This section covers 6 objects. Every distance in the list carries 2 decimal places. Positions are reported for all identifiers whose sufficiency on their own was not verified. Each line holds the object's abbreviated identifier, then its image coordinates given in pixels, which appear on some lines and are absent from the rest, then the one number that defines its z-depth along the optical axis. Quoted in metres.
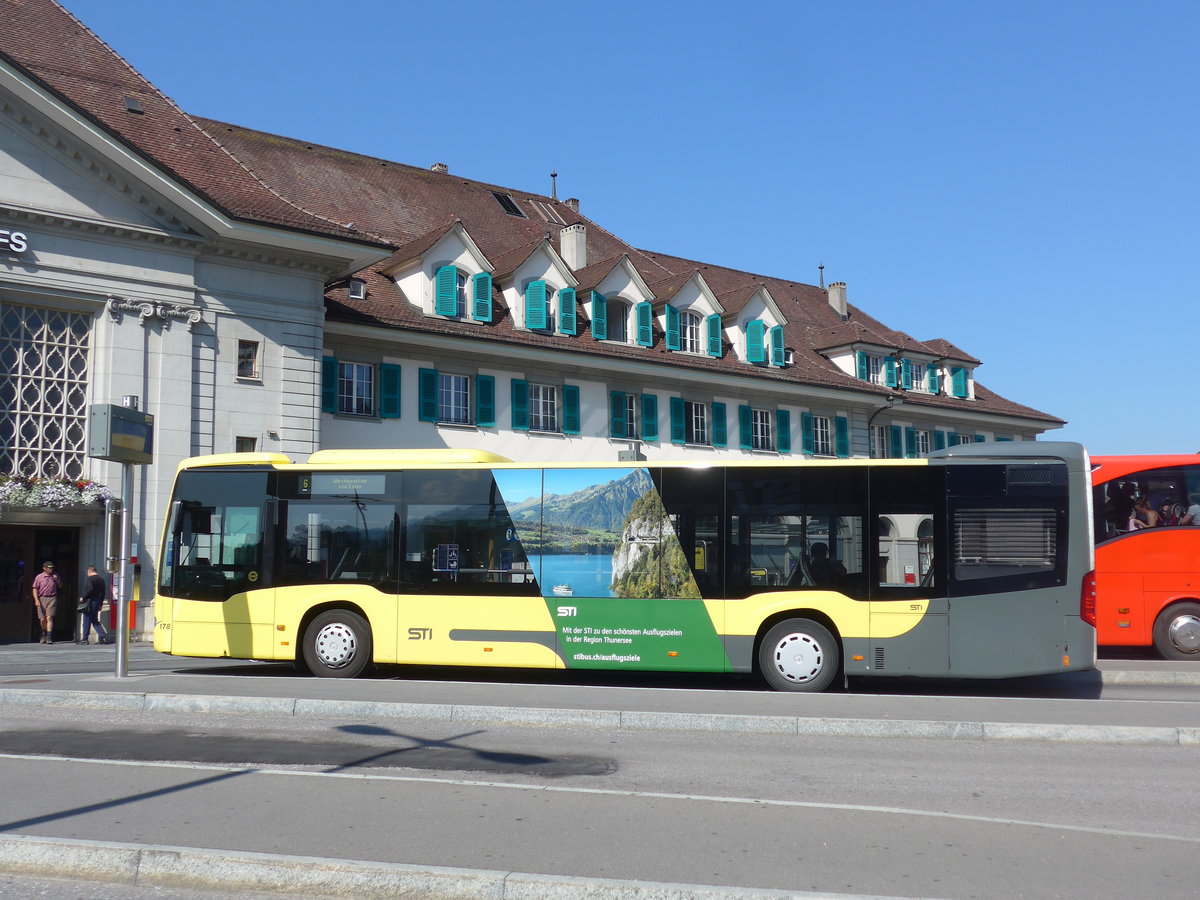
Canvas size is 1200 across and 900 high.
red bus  19.03
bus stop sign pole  14.45
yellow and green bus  14.34
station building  25.22
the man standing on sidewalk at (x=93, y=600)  24.83
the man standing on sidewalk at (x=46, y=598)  24.70
